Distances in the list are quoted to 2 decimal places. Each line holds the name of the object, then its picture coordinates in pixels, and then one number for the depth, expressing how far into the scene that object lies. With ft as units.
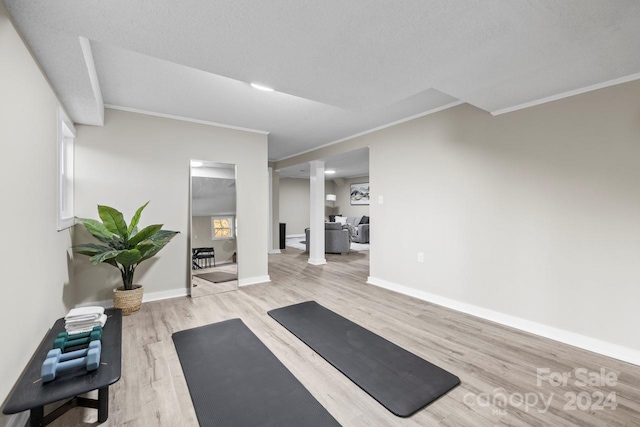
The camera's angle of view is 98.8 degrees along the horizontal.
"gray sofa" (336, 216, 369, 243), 28.60
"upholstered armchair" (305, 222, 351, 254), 22.67
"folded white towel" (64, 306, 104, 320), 6.21
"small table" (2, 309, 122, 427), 4.07
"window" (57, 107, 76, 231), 9.09
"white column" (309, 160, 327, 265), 18.98
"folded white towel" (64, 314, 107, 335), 6.07
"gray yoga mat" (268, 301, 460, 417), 5.65
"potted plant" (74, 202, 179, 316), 9.20
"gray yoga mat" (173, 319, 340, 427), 5.09
